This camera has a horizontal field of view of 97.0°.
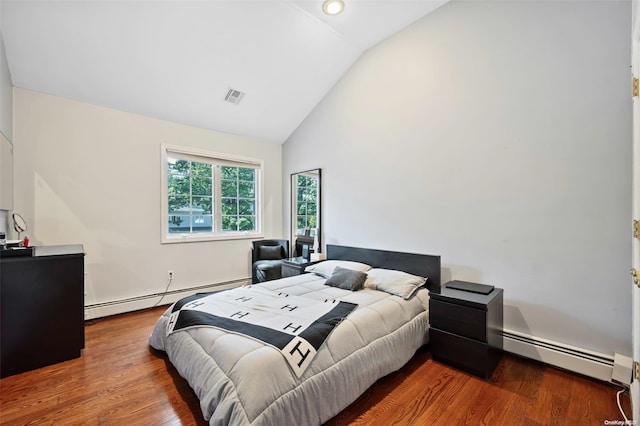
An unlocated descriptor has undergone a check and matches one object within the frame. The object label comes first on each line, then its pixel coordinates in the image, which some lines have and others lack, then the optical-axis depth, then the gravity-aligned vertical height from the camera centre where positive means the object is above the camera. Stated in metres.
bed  1.39 -0.83
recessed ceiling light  2.74 +2.03
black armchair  3.93 -0.69
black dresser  2.11 -0.75
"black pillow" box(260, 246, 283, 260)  4.40 -0.63
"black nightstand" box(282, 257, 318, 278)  3.59 -0.70
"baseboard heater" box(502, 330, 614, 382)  2.02 -1.11
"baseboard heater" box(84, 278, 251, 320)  3.24 -1.10
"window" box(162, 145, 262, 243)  3.86 +0.26
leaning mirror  4.18 +0.05
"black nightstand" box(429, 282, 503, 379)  2.05 -0.90
